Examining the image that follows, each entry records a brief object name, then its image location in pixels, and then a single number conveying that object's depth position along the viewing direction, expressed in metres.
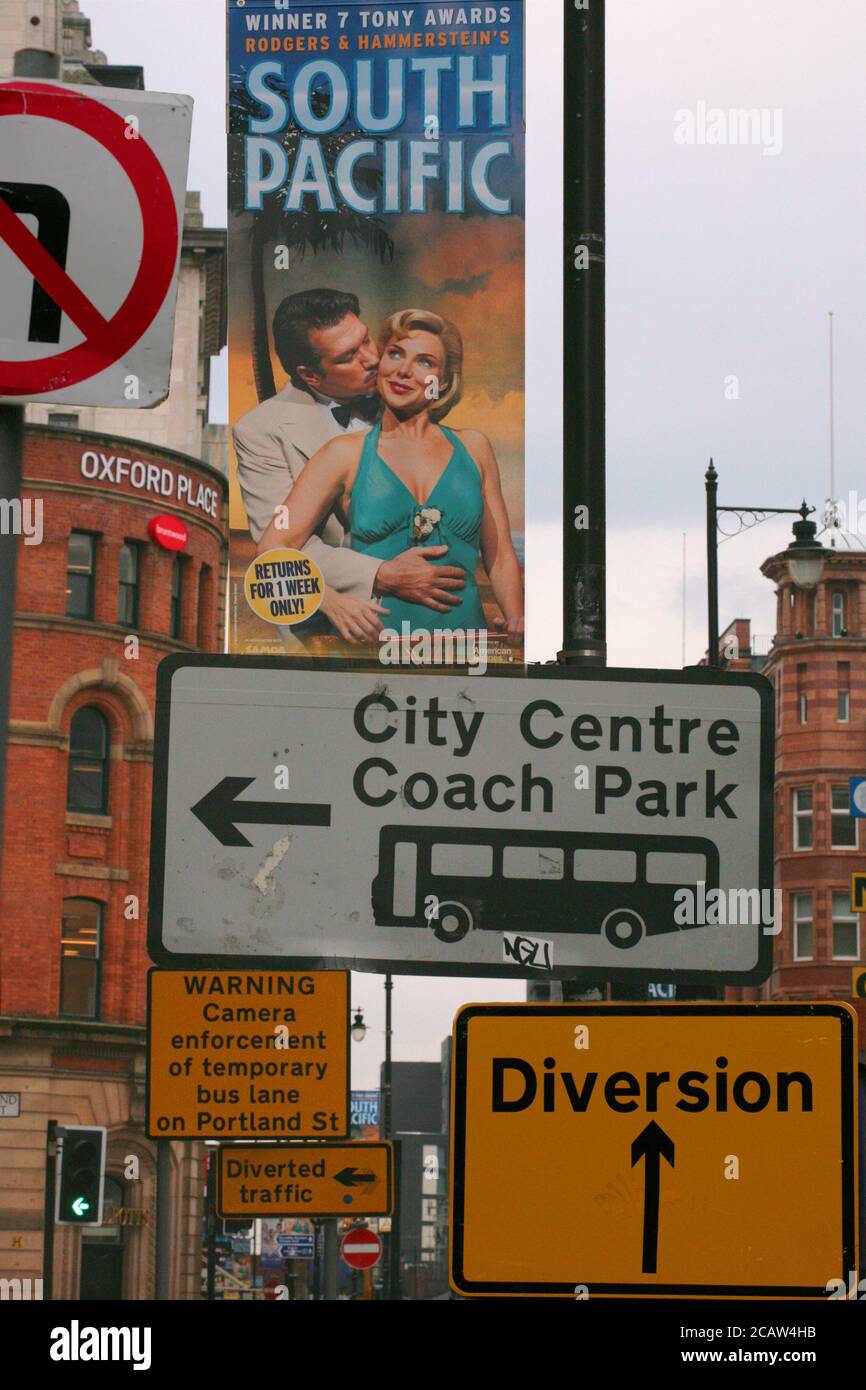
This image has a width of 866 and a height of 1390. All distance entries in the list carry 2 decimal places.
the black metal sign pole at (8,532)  3.23
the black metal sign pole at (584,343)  6.29
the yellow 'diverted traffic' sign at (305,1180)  17.75
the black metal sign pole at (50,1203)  25.11
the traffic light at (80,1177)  20.22
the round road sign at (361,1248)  29.19
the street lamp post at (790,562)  22.74
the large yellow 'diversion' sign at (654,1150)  4.14
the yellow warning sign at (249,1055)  12.91
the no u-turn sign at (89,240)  3.85
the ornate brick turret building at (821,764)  66.94
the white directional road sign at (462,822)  4.45
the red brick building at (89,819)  47.03
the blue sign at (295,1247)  49.03
